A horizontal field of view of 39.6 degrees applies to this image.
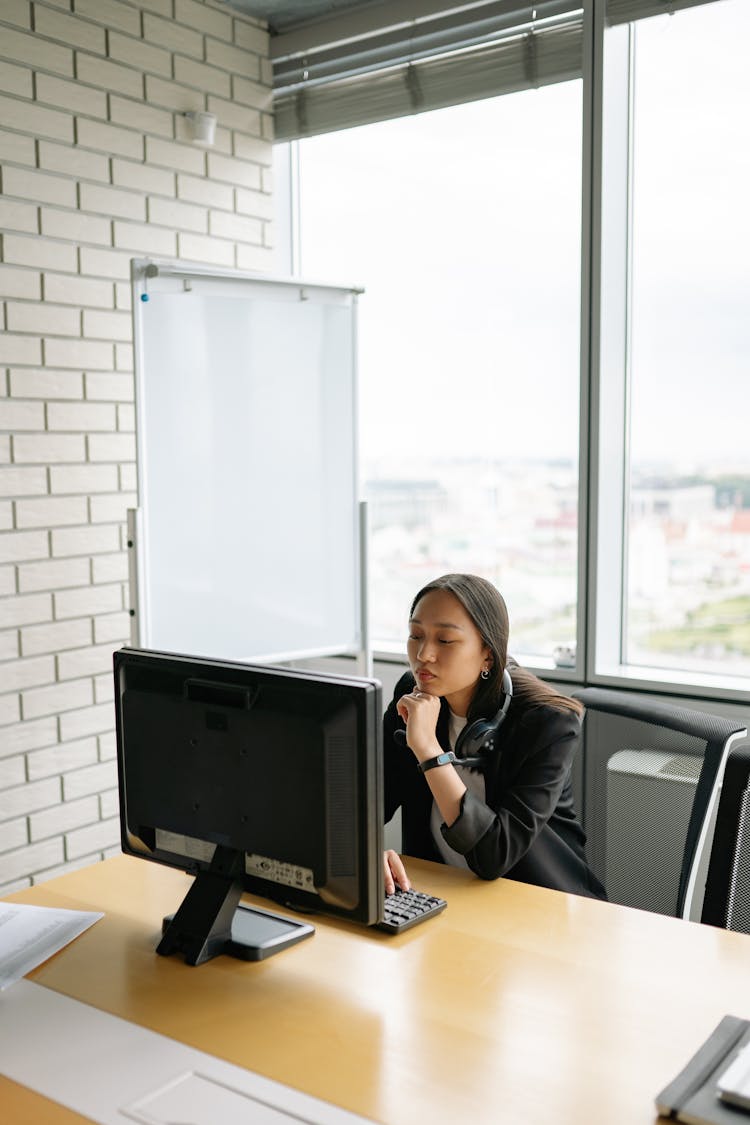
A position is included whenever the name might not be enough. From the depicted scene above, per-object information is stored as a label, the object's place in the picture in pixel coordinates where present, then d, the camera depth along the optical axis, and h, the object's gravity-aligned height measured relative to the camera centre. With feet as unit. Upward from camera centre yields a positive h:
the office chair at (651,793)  5.93 -1.90
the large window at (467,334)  10.32 +1.44
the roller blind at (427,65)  9.90 +4.19
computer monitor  4.52 -1.44
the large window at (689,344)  9.15 +1.14
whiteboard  9.54 +0.08
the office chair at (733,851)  5.62 -2.06
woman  5.84 -1.69
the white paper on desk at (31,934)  4.86 -2.28
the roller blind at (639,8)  8.98 +4.03
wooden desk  3.78 -2.25
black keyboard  5.12 -2.21
